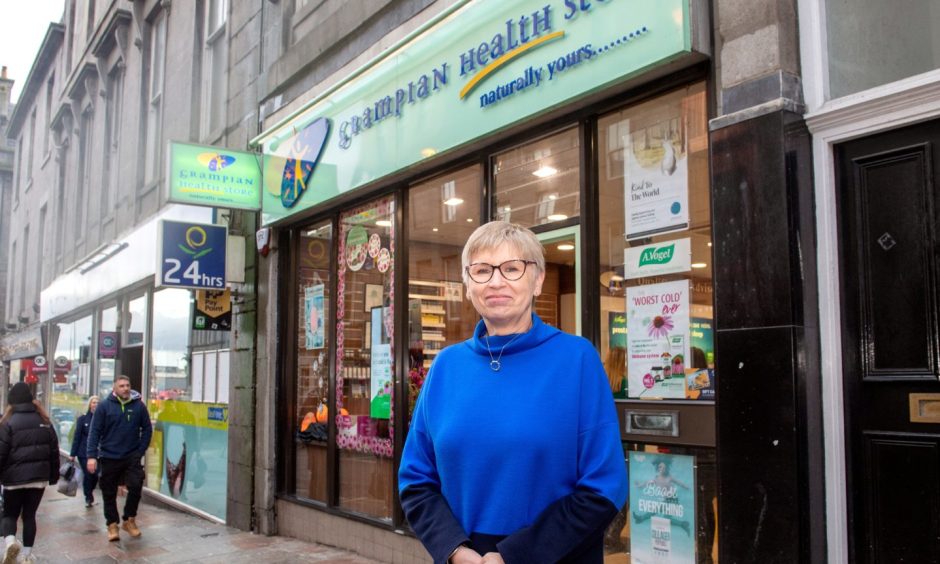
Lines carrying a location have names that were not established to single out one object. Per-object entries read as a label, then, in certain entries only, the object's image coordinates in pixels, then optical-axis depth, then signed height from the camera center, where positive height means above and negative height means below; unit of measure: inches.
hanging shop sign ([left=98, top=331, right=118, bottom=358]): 649.6 +13.3
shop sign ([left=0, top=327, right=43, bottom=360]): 914.9 +18.2
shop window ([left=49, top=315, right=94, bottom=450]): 767.7 -16.0
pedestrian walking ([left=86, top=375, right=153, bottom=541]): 391.2 -39.2
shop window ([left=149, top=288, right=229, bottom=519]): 440.5 -26.3
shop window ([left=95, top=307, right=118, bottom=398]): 650.2 +9.5
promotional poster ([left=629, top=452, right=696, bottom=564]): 193.2 -34.4
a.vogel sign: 198.1 +24.1
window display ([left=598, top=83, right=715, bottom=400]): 194.9 +26.2
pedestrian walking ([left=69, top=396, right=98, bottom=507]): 485.7 -52.0
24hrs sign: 408.8 +50.6
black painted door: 149.6 +3.0
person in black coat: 323.3 -39.7
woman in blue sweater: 90.6 -8.8
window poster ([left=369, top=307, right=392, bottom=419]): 312.3 -5.2
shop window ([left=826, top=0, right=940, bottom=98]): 174.4 +66.5
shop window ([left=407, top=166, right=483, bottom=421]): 285.0 +33.3
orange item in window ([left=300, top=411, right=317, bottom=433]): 366.8 -25.5
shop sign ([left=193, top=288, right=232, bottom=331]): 426.0 +25.2
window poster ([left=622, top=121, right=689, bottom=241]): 202.1 +43.7
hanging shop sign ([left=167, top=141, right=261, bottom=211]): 379.2 +83.0
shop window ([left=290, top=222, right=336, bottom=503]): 360.8 +0.1
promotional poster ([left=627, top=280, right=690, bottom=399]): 197.6 +4.8
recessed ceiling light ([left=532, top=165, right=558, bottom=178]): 243.4 +54.1
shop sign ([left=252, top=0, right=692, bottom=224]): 199.8 +81.0
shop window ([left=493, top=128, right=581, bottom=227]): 236.2 +52.0
